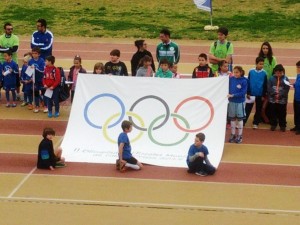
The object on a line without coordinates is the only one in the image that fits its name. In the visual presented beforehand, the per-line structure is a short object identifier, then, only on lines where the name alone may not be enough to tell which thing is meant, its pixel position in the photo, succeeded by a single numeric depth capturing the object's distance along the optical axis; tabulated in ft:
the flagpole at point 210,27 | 95.81
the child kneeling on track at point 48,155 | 40.10
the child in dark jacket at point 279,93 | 47.93
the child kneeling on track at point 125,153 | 40.06
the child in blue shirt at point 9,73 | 54.03
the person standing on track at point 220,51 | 50.65
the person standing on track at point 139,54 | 52.44
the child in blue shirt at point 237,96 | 45.60
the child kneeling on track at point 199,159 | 39.55
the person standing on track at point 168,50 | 51.88
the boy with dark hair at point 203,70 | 47.57
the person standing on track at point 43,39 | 55.57
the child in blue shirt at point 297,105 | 48.44
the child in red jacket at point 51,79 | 50.70
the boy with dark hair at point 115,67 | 49.55
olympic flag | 42.47
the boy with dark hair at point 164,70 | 46.98
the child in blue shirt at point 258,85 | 48.42
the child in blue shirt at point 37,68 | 52.85
